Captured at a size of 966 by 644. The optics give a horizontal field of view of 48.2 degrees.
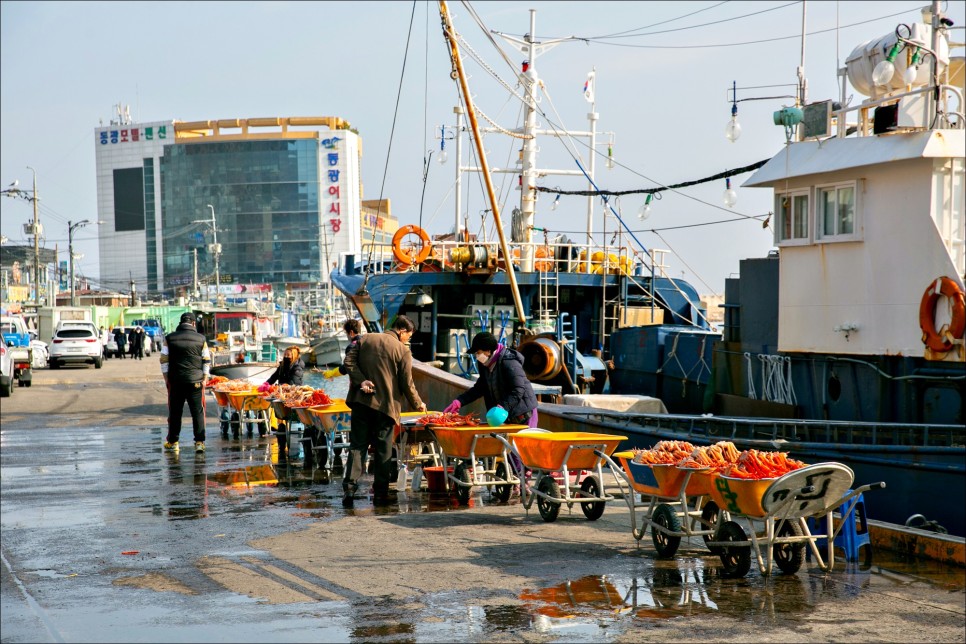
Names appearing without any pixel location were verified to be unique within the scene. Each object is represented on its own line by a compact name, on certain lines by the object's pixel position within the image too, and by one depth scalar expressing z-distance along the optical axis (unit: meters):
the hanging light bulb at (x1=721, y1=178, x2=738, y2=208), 15.06
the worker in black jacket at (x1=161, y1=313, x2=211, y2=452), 15.41
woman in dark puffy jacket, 10.53
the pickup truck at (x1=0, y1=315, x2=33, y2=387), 31.44
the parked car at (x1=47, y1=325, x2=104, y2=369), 42.56
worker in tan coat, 10.82
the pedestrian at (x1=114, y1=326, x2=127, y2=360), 56.31
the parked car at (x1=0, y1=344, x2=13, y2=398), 27.02
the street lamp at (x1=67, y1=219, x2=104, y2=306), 67.88
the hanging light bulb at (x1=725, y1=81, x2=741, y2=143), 13.90
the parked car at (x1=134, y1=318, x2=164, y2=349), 68.88
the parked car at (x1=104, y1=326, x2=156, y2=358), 57.50
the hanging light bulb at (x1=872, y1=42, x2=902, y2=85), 11.34
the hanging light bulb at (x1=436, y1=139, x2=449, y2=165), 29.20
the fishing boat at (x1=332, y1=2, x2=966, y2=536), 9.74
